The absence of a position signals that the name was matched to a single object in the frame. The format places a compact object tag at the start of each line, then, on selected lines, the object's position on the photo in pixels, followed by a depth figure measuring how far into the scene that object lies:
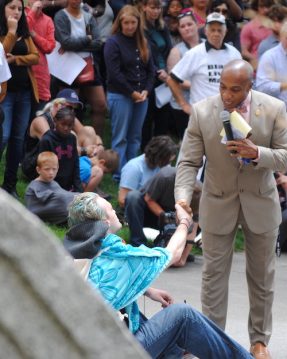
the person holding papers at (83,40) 16.10
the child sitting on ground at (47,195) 13.43
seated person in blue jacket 6.76
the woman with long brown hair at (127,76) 16.00
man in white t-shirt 16.04
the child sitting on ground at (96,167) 14.93
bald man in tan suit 8.61
